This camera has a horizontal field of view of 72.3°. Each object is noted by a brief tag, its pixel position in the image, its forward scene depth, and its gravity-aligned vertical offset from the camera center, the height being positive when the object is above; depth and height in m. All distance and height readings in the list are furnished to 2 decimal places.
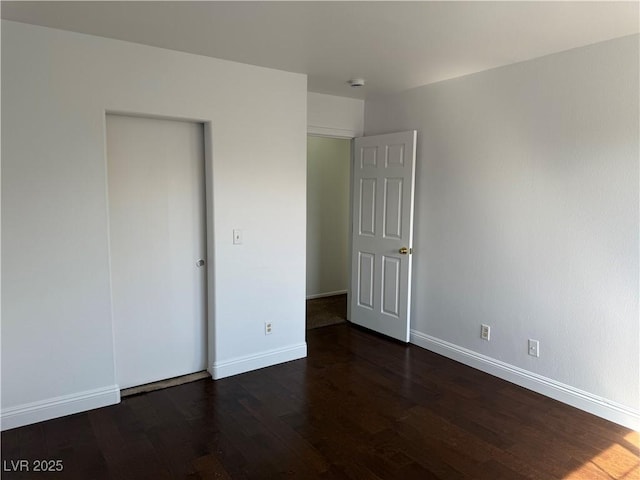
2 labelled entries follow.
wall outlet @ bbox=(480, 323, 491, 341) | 3.53 -1.08
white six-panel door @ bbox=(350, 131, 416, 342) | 4.04 -0.33
